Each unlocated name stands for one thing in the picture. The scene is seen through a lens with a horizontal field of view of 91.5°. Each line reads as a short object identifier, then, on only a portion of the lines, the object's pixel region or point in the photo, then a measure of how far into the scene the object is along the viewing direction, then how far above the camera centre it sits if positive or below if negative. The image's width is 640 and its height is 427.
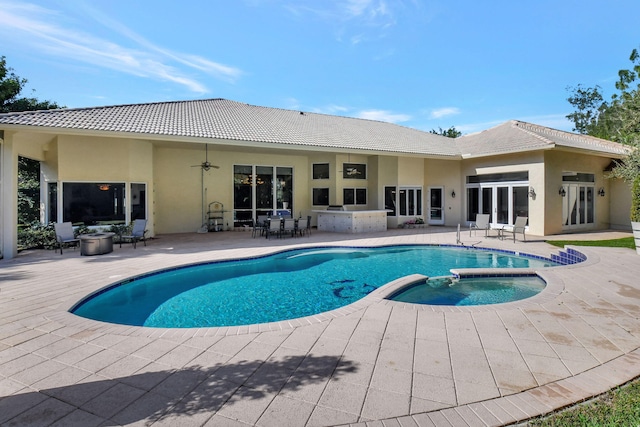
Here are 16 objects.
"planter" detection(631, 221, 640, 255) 8.62 -0.69
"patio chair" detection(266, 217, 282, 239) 13.38 -0.72
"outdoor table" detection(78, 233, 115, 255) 9.34 -1.04
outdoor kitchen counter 15.20 -0.59
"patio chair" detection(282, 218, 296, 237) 13.59 -0.67
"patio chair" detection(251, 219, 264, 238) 14.38 -0.87
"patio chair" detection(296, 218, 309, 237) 13.86 -0.66
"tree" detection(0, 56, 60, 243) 16.47 +2.79
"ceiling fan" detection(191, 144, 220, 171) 14.50 +2.19
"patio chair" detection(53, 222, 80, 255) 10.05 -0.80
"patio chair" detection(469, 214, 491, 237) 13.89 -0.60
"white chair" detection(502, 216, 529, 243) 12.62 -0.68
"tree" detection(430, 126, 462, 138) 50.20 +12.59
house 11.59 +1.92
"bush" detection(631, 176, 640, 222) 8.84 +0.21
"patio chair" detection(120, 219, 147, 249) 11.29 -0.83
